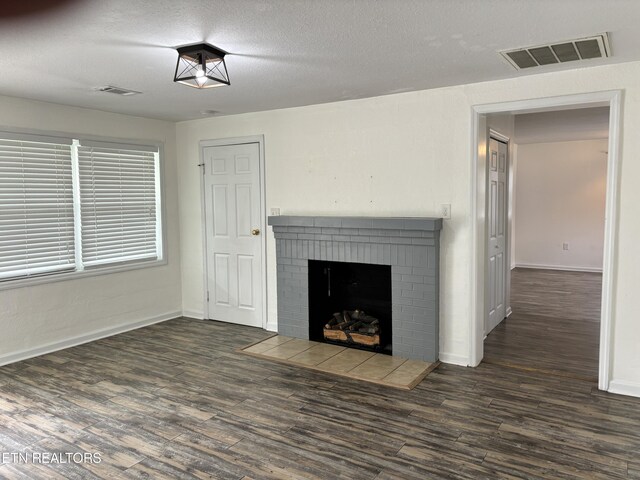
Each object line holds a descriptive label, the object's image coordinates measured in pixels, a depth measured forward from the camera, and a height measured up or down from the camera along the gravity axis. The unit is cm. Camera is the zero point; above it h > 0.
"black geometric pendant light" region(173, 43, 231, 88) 276 +90
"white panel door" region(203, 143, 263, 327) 509 -25
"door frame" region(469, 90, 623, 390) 330 +2
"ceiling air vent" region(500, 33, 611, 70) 276 +94
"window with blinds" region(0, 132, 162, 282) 415 +6
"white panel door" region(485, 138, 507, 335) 468 -25
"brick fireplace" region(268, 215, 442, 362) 396 -41
